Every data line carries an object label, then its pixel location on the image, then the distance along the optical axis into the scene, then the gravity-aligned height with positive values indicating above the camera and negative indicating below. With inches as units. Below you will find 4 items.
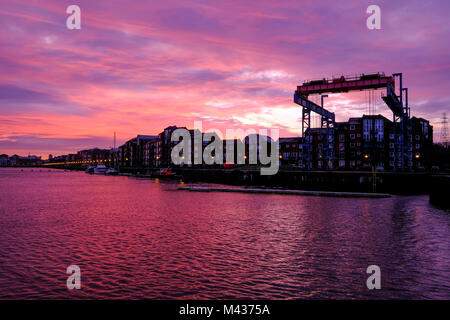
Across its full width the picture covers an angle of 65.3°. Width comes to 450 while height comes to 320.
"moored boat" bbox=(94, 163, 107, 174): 6323.8 +25.5
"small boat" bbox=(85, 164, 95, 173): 6683.1 +37.6
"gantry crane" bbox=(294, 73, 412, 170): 2268.7 +549.1
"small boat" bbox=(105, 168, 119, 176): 5501.5 -10.8
